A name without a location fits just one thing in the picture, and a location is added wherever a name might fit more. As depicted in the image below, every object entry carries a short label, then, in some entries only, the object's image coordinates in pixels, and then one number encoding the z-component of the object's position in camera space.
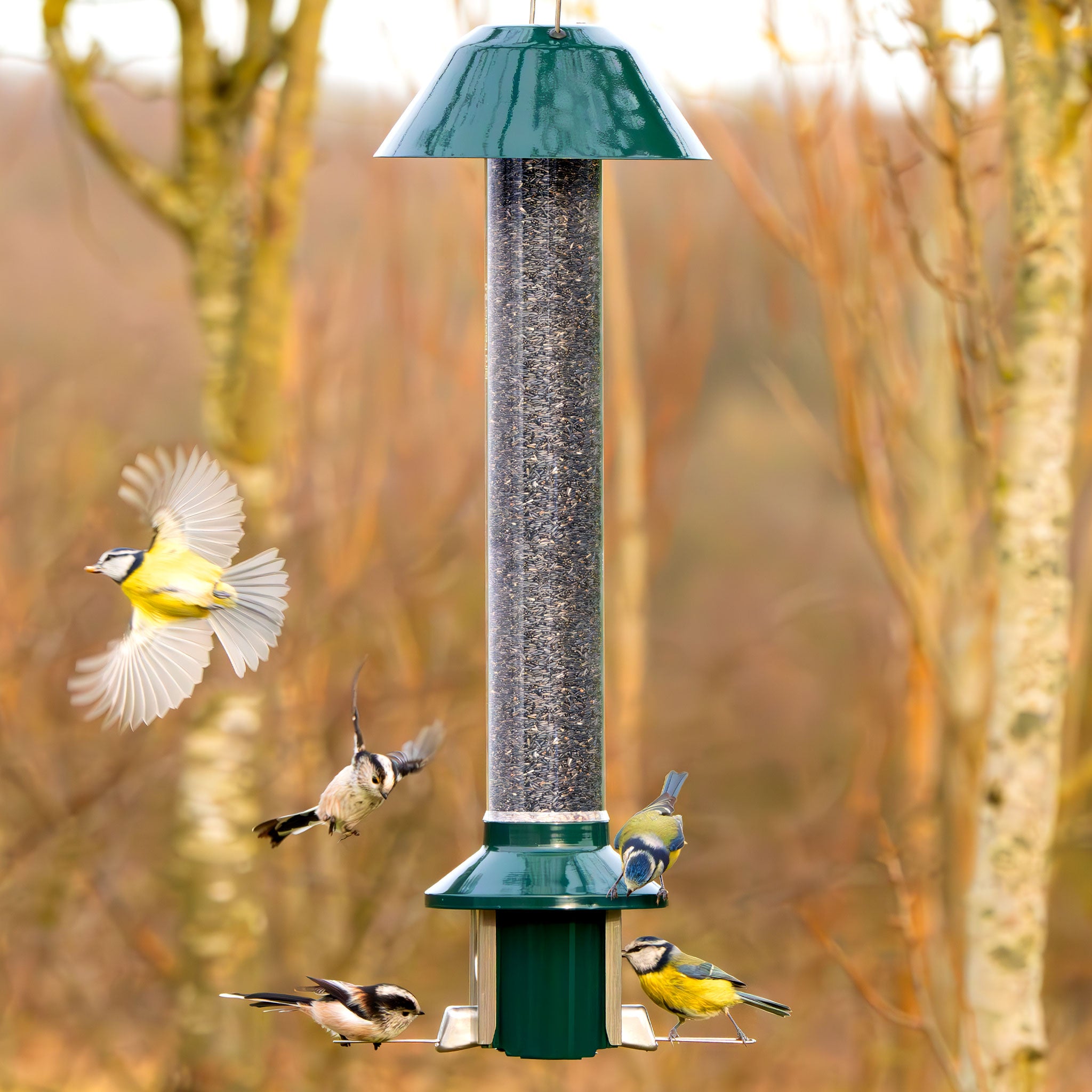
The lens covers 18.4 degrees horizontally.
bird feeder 6.35
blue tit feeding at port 6.24
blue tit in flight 5.42
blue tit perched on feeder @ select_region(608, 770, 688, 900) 6.00
